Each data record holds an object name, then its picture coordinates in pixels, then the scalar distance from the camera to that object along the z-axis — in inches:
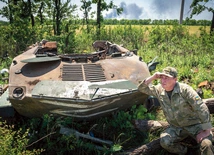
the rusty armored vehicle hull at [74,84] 108.8
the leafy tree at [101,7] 400.1
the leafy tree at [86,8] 455.5
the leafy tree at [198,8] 407.2
